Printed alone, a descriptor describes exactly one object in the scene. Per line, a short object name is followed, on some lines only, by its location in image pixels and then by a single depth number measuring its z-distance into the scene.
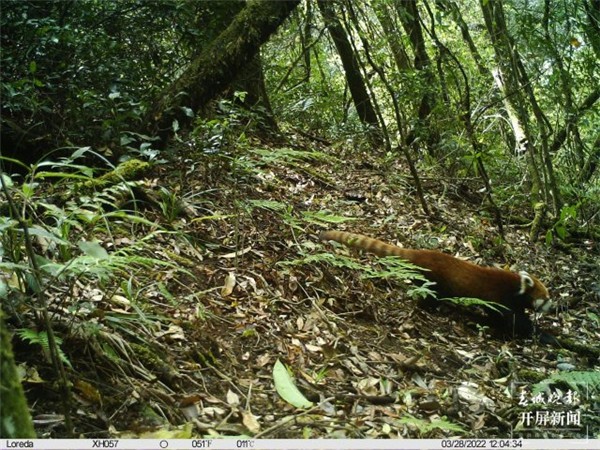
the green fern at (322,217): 4.02
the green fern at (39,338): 2.17
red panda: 4.48
